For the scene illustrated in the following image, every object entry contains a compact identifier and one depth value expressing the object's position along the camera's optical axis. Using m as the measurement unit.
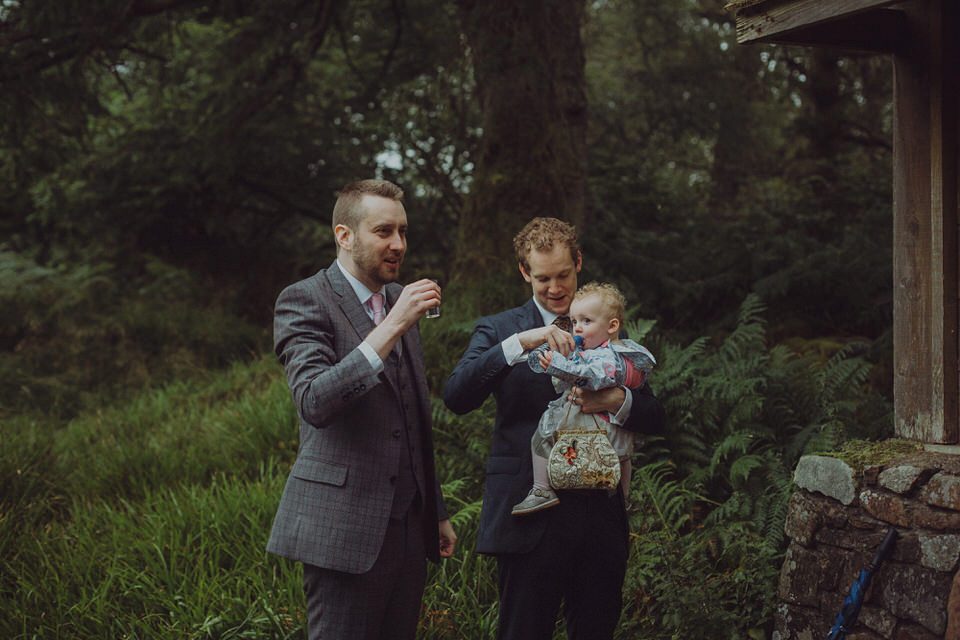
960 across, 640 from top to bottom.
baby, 3.00
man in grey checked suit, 2.77
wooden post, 3.69
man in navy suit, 3.08
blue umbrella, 3.50
